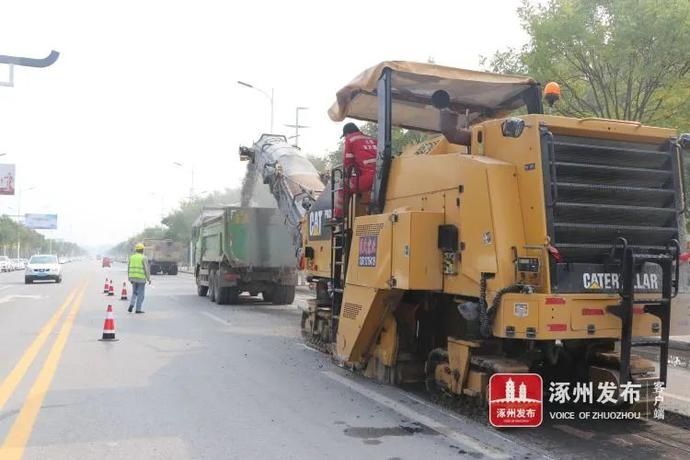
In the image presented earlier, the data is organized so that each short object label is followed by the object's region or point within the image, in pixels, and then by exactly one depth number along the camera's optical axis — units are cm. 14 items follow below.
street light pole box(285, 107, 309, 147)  3869
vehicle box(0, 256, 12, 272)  5630
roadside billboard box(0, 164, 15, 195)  6794
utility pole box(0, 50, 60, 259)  1532
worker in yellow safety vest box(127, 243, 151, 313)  1595
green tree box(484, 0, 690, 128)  1236
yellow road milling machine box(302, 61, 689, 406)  563
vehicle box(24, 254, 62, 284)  3173
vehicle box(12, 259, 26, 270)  6714
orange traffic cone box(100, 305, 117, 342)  1149
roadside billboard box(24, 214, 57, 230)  10656
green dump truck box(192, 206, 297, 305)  1831
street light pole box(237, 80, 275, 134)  3137
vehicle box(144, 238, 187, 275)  4875
